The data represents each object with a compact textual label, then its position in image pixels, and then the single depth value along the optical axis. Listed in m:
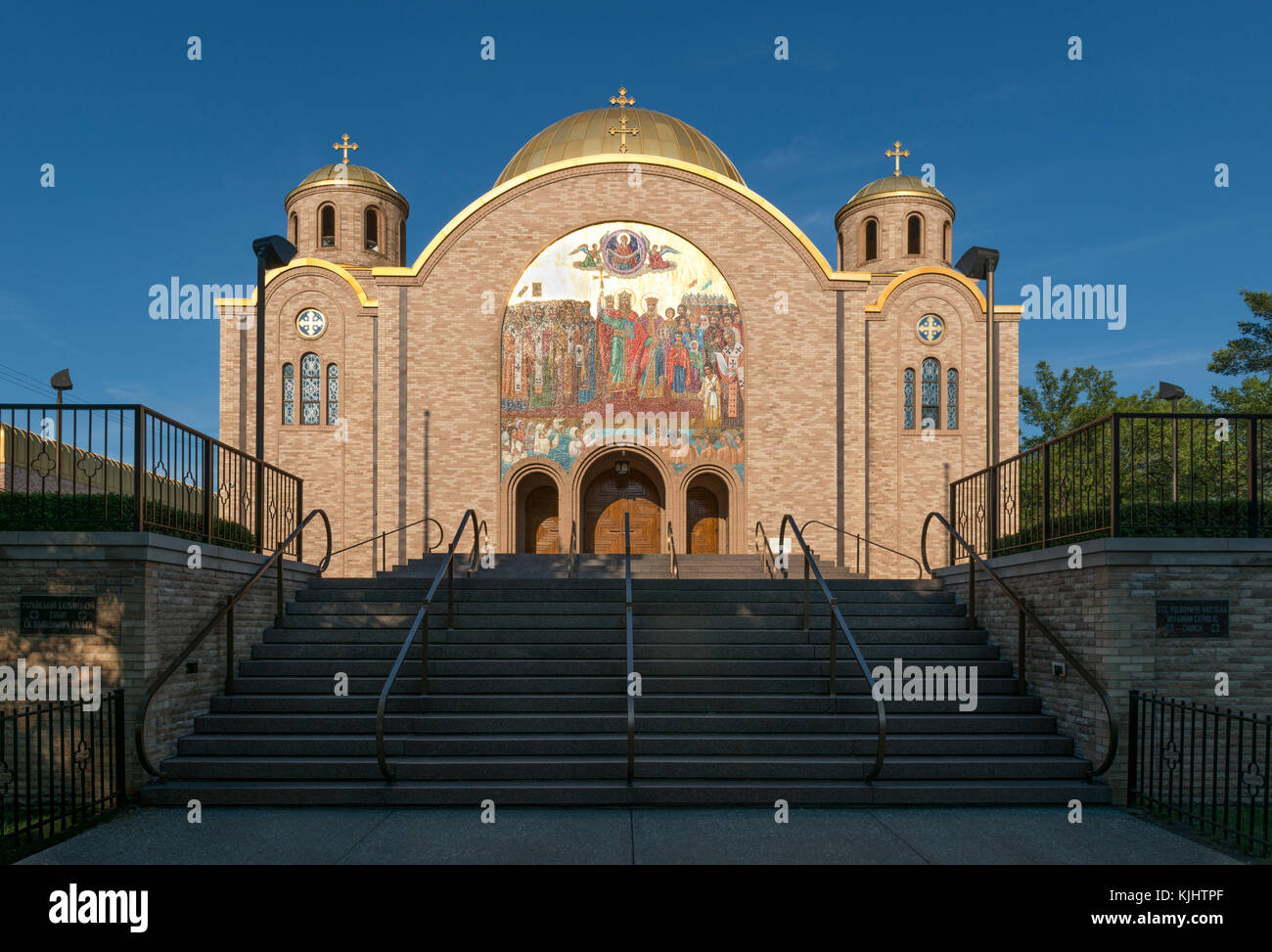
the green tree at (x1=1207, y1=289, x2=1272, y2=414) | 29.75
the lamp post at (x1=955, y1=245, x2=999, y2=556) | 11.76
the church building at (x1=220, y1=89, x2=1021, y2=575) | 21.00
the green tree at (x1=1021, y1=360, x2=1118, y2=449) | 42.56
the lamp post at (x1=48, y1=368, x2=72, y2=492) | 11.70
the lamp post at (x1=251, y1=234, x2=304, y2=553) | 11.67
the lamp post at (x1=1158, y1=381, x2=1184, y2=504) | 8.24
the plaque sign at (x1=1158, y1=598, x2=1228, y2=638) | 8.28
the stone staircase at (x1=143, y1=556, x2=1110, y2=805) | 7.82
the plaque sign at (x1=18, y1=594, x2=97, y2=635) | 8.16
